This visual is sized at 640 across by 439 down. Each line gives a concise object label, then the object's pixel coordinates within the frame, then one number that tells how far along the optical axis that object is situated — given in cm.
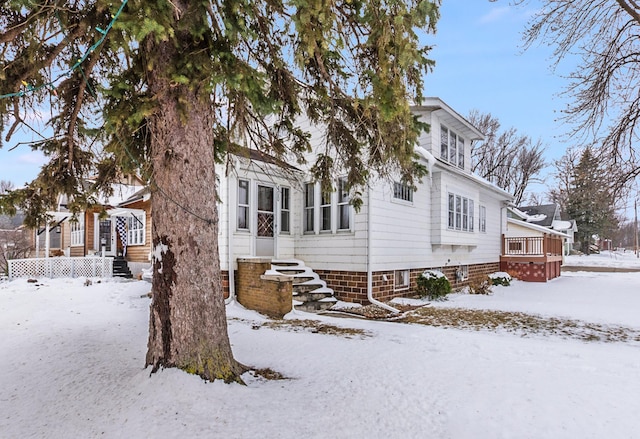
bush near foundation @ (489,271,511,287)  1537
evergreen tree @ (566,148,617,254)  1055
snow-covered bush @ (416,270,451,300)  1094
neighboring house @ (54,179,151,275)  1538
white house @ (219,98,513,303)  925
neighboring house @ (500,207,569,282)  1666
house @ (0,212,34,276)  1750
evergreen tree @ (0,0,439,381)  332
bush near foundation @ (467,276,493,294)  1301
